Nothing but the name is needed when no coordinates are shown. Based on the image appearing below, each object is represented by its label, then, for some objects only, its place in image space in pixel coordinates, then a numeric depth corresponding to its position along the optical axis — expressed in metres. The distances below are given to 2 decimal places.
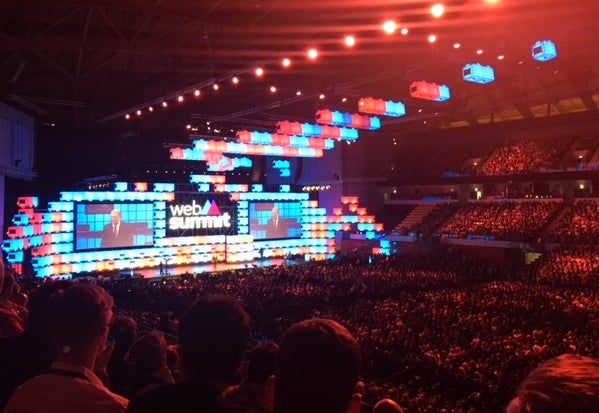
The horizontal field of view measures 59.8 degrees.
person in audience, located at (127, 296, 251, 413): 1.94
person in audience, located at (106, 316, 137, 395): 4.70
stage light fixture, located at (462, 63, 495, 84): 16.38
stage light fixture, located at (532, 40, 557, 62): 14.84
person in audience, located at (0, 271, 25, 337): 3.64
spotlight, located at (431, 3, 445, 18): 13.01
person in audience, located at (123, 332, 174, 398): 4.08
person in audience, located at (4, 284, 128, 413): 2.26
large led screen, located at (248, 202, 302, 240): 36.91
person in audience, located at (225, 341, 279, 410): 2.76
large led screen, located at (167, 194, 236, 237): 33.03
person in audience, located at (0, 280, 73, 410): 3.06
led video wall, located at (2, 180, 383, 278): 27.72
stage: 29.88
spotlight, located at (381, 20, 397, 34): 13.73
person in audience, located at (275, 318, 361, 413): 1.84
